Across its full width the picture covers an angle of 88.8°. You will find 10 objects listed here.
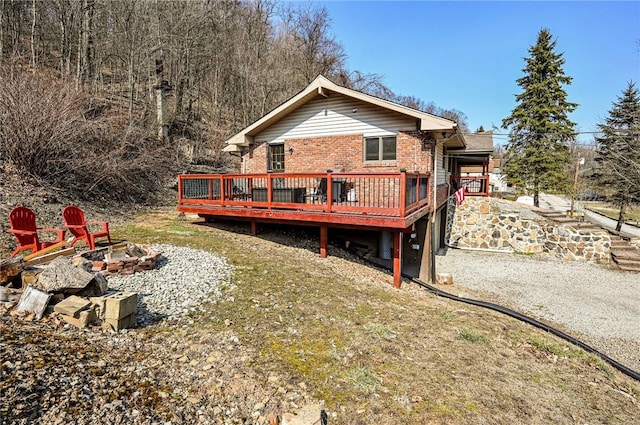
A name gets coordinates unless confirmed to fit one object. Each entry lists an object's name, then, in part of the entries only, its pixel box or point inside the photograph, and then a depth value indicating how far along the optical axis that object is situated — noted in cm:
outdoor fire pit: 574
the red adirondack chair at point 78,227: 670
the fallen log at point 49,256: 511
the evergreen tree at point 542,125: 2394
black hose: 564
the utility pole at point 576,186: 2228
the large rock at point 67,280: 398
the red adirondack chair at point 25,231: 606
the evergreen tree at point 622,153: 1839
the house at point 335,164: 843
